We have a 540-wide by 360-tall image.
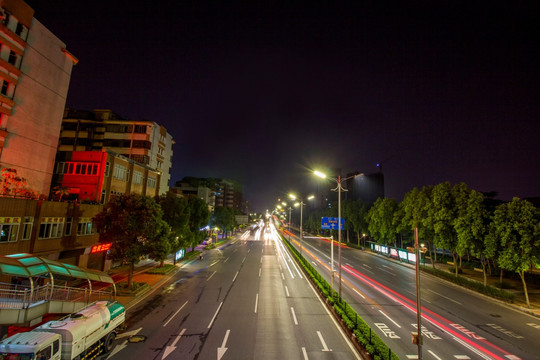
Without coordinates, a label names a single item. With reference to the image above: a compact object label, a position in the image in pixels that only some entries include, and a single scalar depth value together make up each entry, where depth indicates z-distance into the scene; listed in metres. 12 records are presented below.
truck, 10.28
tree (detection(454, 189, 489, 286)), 30.22
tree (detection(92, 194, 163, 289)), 23.62
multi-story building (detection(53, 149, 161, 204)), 34.56
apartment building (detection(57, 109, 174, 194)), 51.09
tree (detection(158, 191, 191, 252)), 34.27
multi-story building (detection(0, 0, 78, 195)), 24.34
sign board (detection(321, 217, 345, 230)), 28.46
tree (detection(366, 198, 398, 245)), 53.24
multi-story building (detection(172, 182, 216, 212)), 100.19
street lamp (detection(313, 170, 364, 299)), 20.77
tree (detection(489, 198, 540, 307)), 24.58
